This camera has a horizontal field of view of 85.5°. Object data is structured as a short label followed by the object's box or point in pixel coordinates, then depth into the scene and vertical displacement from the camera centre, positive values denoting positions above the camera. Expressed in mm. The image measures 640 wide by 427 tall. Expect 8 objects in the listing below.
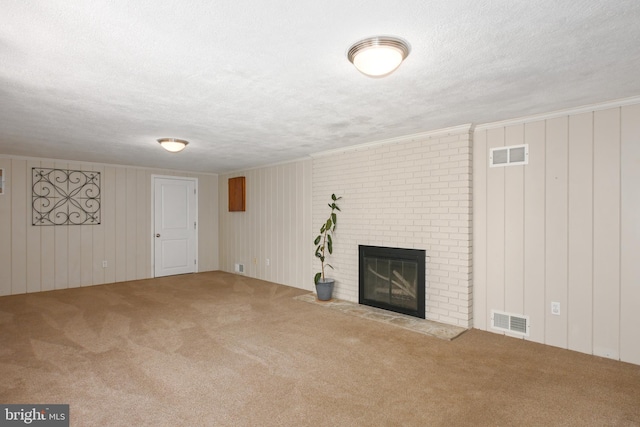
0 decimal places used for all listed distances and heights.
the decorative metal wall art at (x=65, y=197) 5871 +307
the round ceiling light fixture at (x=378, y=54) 1920 +914
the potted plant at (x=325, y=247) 5094 -528
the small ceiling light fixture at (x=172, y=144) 4352 +888
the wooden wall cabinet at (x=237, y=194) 7270 +416
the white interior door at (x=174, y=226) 7203 -256
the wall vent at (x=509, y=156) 3564 +604
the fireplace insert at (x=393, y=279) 4254 -868
